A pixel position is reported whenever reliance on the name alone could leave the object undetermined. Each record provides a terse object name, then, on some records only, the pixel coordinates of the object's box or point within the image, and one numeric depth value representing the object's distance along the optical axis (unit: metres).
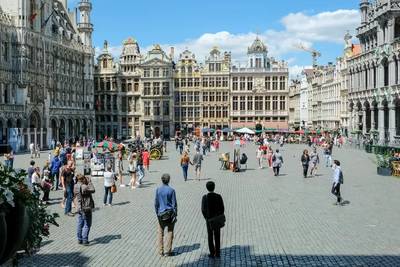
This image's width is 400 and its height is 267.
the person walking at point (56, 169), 22.02
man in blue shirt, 11.05
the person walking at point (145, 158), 29.27
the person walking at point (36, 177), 18.78
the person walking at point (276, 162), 27.67
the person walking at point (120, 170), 23.62
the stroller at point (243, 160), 31.45
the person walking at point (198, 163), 25.92
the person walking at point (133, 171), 22.83
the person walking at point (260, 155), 32.75
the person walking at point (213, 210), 10.71
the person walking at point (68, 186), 16.38
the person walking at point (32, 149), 42.51
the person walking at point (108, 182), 17.81
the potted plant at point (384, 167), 27.61
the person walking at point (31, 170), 19.57
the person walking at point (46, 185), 18.27
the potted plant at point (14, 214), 4.07
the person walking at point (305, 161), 26.59
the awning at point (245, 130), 69.06
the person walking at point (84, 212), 12.24
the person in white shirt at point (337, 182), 17.73
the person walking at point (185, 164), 25.33
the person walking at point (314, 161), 28.31
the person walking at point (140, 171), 23.72
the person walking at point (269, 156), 33.22
